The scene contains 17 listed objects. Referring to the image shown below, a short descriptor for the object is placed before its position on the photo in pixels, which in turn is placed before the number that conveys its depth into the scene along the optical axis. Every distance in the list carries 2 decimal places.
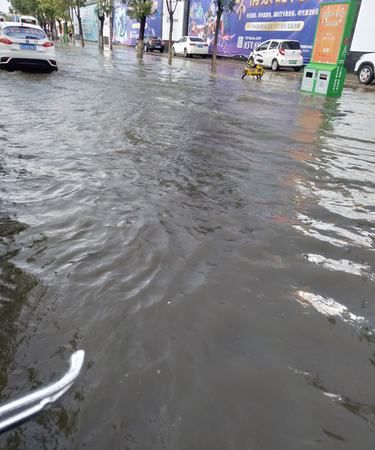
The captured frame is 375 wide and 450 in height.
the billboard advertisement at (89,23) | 60.06
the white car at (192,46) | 33.22
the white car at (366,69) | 16.99
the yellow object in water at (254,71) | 18.30
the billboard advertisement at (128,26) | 44.31
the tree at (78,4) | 45.38
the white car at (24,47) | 14.23
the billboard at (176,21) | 39.22
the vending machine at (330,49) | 12.76
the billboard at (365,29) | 20.14
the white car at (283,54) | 23.14
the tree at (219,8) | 22.28
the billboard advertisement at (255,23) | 24.59
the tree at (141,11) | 31.72
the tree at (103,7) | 37.84
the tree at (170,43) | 25.58
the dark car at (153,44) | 40.12
